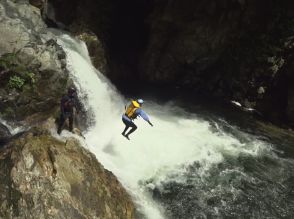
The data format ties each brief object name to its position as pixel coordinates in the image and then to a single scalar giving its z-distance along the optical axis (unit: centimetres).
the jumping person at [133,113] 1412
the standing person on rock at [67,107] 1322
